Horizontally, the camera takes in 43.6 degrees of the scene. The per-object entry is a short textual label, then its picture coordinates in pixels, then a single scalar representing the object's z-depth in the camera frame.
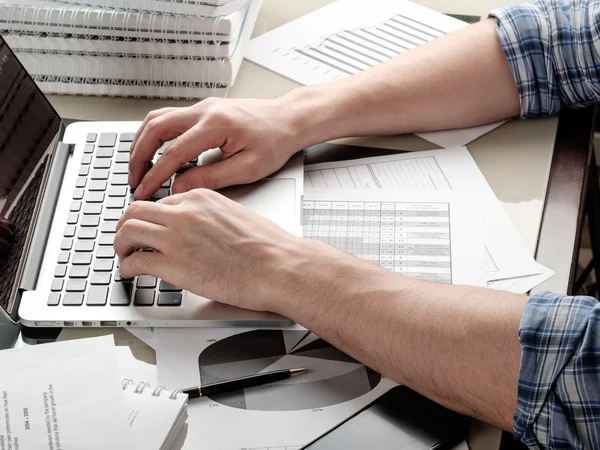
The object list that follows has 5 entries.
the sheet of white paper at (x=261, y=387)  0.69
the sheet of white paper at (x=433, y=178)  0.89
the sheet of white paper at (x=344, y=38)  1.16
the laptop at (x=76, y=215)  0.79
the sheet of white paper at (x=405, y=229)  0.86
